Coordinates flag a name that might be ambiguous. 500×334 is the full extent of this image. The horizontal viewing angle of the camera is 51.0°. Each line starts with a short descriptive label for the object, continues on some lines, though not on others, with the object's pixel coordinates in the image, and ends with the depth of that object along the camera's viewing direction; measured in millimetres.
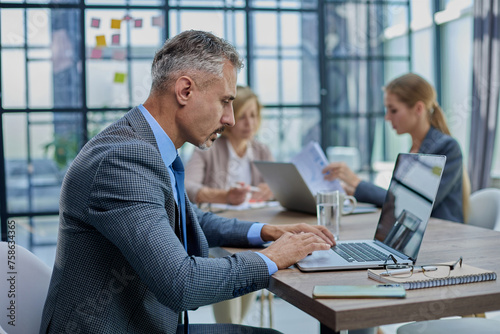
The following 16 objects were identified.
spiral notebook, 979
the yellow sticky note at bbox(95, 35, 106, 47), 3510
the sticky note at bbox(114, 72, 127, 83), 3562
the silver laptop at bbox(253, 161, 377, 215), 1972
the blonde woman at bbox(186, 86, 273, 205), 2904
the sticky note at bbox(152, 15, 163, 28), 3582
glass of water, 1640
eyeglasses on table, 1039
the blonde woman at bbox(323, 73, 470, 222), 2158
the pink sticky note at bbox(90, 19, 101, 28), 3502
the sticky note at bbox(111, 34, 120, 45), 3541
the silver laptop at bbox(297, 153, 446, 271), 1192
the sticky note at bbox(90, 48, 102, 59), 3512
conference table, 866
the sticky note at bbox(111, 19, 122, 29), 3537
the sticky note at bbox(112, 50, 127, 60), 3557
